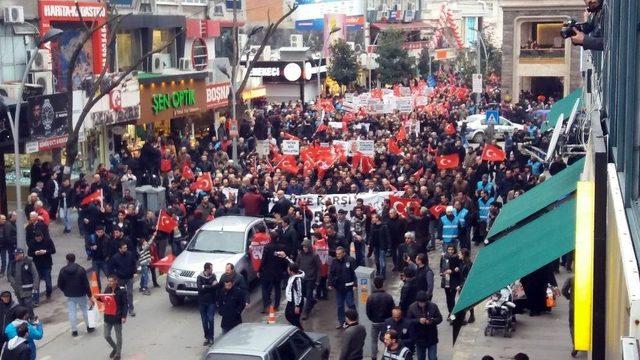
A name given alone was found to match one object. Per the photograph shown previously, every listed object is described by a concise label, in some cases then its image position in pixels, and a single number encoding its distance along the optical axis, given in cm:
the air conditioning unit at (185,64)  4475
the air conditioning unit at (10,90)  2945
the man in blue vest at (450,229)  2152
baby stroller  1642
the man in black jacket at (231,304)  1669
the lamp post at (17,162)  2181
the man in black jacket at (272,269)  1930
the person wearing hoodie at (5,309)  1502
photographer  1286
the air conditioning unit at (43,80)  3128
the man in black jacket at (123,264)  1875
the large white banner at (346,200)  2414
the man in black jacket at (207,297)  1717
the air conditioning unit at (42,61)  3155
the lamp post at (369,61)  7789
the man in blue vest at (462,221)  2195
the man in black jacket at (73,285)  1762
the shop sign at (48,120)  2916
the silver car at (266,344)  1291
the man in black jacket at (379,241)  2169
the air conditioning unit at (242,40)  5818
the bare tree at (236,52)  4103
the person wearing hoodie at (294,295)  1731
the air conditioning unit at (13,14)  2970
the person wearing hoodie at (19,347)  1403
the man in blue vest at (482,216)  2402
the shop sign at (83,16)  3197
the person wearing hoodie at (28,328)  1427
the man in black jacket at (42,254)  2051
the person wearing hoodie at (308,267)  1880
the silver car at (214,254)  1952
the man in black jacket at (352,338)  1445
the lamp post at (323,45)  6859
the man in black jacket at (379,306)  1568
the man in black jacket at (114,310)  1622
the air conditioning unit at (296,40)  6856
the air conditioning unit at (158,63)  4191
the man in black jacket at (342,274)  1806
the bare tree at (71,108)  2978
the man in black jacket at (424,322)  1468
